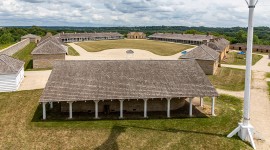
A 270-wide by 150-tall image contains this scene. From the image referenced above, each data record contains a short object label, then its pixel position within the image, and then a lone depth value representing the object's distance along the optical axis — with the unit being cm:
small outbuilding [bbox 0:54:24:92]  2293
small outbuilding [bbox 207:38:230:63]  4504
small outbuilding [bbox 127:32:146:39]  10861
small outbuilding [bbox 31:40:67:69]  3540
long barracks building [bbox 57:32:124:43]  8363
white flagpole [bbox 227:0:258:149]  1386
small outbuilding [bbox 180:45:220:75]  3320
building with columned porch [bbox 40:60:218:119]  1710
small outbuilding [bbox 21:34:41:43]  7385
